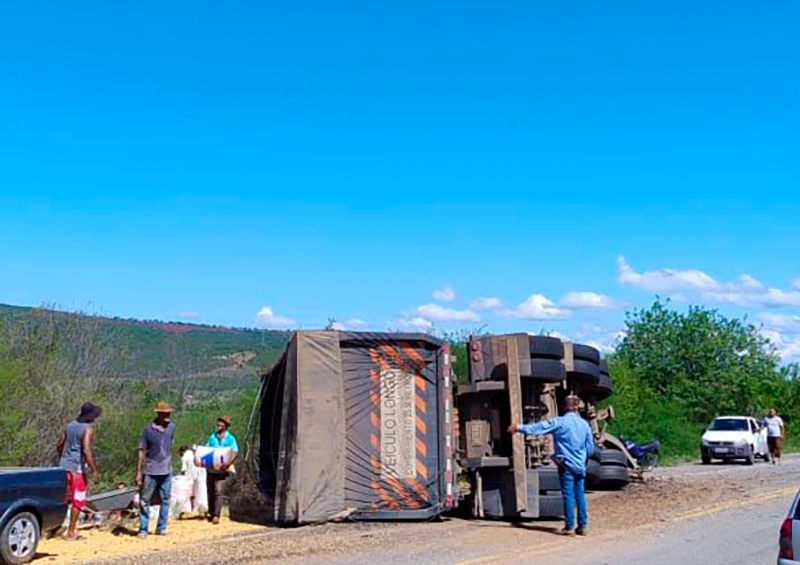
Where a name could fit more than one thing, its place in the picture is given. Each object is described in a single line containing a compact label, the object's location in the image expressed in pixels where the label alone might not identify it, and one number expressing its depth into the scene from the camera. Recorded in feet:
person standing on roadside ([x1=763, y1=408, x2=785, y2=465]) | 104.68
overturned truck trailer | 43.29
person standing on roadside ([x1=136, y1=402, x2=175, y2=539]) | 41.75
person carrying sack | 45.75
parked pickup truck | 33.71
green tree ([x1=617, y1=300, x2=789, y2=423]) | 167.73
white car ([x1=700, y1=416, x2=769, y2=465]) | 104.17
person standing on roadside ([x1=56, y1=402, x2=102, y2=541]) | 40.34
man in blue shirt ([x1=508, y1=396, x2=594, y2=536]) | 40.60
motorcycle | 73.36
